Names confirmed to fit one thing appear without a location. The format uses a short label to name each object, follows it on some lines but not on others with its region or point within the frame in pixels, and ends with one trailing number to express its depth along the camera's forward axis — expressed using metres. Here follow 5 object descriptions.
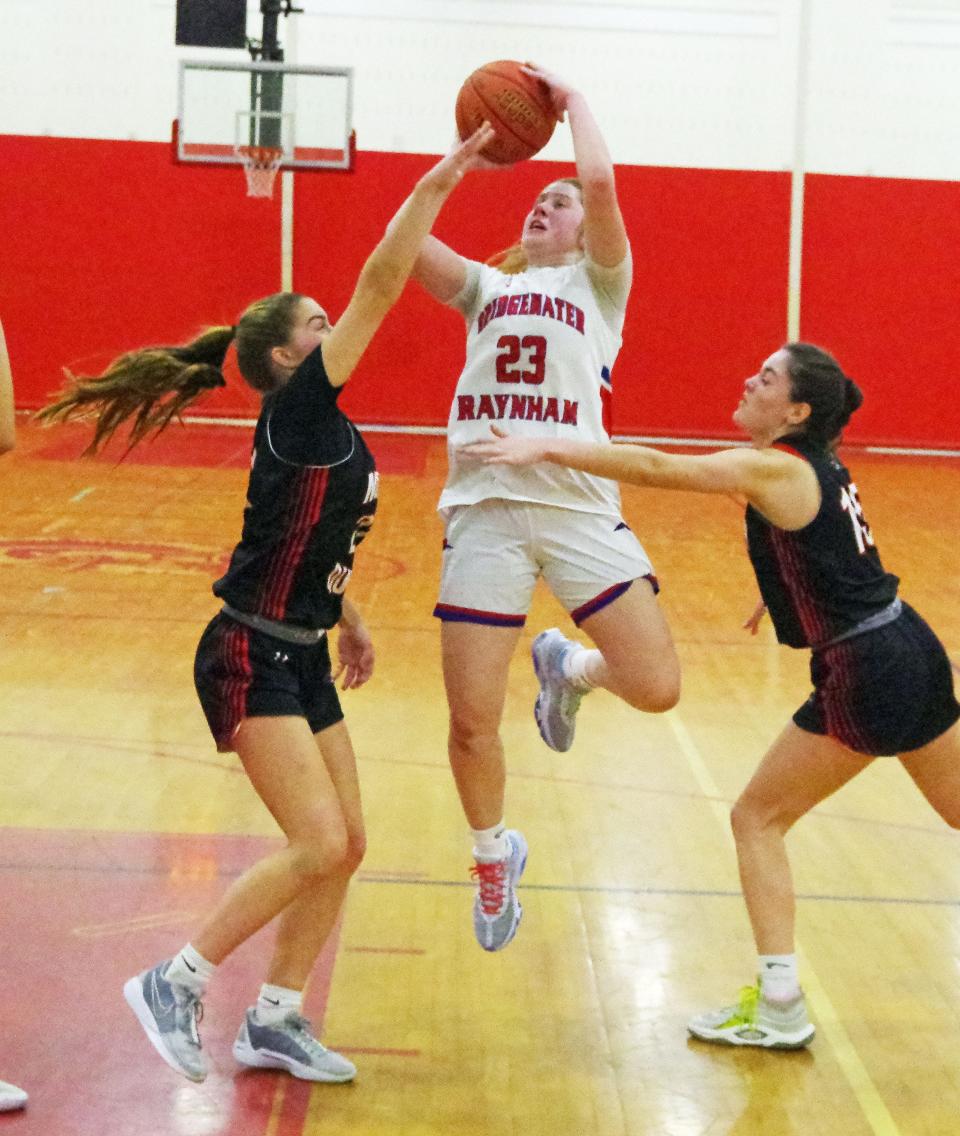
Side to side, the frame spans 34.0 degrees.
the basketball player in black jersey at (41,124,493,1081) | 3.40
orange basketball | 4.29
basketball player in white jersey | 4.23
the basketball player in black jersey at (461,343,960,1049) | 3.65
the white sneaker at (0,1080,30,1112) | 3.25
